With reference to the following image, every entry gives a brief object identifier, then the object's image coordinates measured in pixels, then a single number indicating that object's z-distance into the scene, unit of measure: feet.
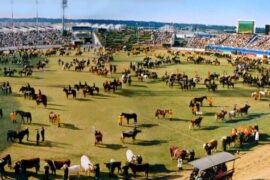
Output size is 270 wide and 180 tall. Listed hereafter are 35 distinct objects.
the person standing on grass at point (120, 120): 101.09
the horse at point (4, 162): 67.87
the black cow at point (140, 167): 69.21
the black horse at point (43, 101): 119.05
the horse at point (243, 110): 110.57
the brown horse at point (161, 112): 109.60
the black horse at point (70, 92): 131.75
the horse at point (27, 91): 129.35
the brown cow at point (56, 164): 69.05
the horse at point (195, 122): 99.14
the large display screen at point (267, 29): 336.55
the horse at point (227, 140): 83.05
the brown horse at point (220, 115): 106.42
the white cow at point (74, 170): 67.87
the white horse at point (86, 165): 69.05
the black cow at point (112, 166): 69.46
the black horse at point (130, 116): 102.58
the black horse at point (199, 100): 123.75
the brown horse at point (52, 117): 100.50
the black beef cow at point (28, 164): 67.56
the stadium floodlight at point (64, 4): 381.07
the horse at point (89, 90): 135.49
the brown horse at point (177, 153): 76.07
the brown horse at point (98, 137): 85.19
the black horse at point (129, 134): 87.35
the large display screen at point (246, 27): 338.95
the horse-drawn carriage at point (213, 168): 59.57
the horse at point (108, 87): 142.76
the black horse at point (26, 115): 100.96
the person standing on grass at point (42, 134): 86.02
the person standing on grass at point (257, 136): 87.40
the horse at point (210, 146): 79.92
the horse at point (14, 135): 85.56
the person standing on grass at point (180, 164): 72.90
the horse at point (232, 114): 108.68
